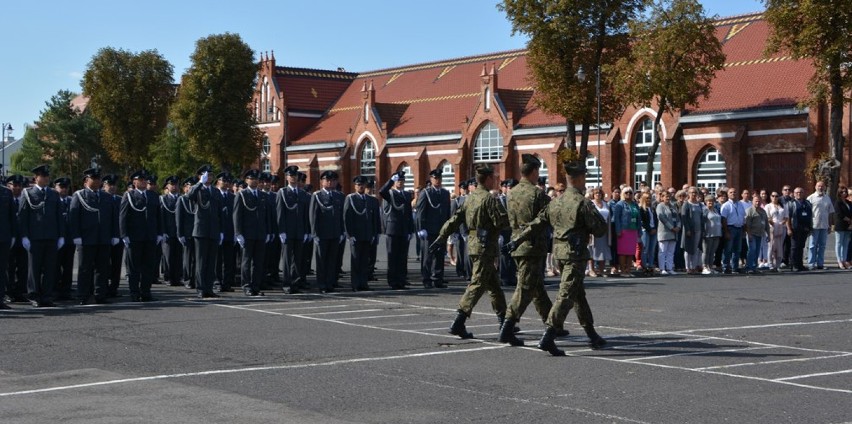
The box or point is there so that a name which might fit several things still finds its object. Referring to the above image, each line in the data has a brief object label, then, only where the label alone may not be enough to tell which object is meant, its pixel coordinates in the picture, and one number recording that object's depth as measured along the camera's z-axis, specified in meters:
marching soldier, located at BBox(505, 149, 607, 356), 11.53
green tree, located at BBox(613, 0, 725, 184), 41.53
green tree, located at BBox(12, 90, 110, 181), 88.38
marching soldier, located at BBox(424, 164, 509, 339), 12.64
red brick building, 52.12
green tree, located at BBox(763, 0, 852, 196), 36.91
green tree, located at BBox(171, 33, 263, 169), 67.88
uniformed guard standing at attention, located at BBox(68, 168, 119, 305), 17.41
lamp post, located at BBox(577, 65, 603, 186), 41.63
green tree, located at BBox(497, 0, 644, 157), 43.97
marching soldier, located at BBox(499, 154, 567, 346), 11.95
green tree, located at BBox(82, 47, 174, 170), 71.19
